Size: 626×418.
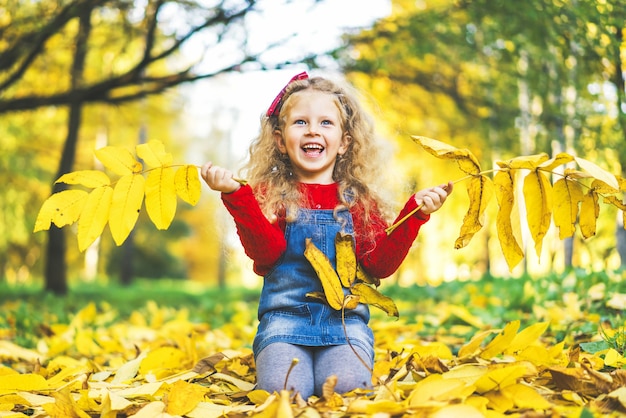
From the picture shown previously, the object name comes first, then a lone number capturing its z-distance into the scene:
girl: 1.96
